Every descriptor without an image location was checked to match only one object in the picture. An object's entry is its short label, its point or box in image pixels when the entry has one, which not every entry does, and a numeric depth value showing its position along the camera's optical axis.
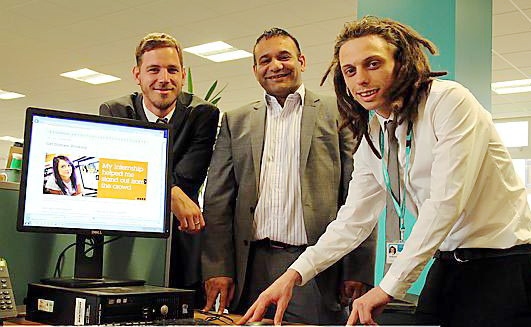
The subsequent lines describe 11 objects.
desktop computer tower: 1.49
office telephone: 1.52
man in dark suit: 2.13
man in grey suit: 2.10
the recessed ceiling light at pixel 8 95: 9.26
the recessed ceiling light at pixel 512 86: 7.34
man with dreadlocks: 1.43
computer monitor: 1.62
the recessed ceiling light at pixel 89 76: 7.71
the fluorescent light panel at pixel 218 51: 6.42
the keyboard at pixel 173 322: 1.50
